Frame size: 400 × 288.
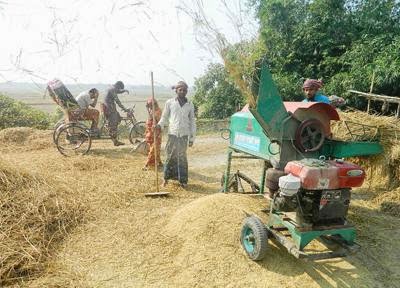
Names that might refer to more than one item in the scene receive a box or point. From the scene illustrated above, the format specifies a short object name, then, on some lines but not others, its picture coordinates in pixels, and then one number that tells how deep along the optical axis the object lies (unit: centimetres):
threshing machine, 325
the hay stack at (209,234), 359
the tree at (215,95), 1586
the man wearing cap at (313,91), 498
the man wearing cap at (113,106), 942
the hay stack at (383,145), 590
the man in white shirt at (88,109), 905
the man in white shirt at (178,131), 629
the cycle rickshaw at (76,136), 845
